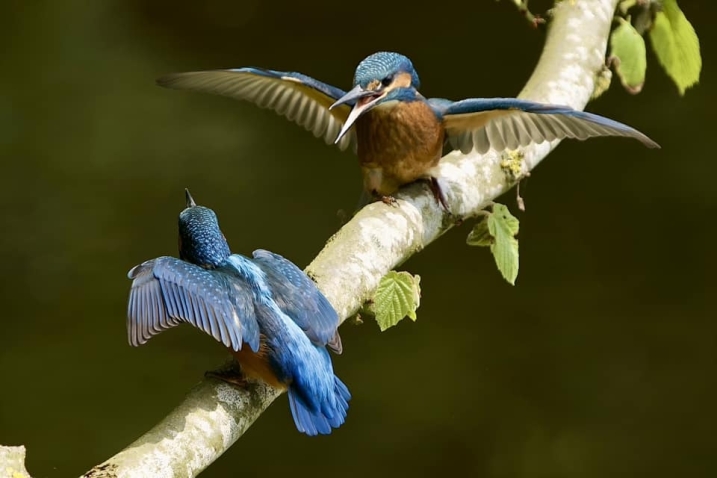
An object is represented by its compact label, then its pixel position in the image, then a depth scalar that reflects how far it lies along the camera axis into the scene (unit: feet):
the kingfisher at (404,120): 15.69
